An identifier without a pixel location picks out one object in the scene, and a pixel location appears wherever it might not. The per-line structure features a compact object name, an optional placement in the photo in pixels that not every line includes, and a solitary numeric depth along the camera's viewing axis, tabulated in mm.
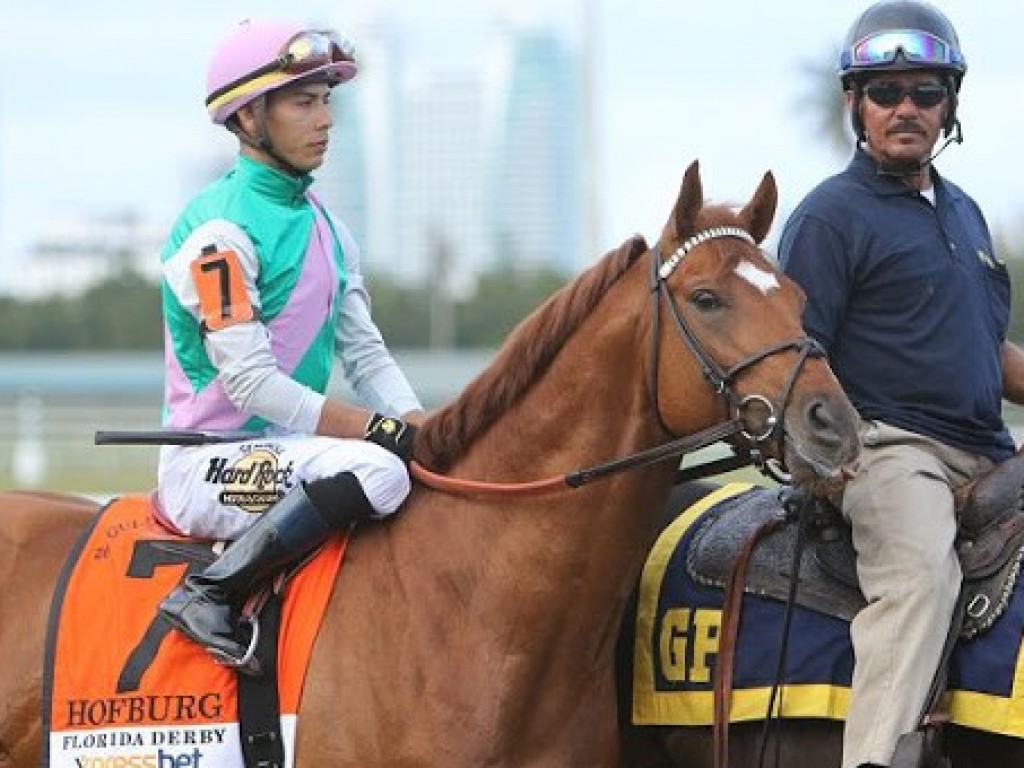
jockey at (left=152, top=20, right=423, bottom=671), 12937
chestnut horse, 12305
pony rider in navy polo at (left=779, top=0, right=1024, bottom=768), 12586
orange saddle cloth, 12937
